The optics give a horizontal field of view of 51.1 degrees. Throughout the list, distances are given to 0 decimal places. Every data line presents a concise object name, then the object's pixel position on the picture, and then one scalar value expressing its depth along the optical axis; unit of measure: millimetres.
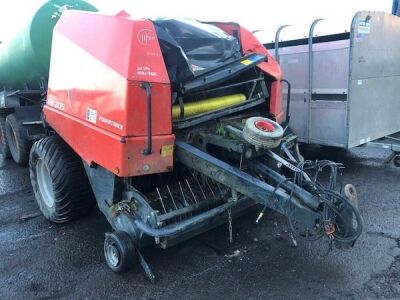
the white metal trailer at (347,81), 5141
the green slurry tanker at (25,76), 5355
